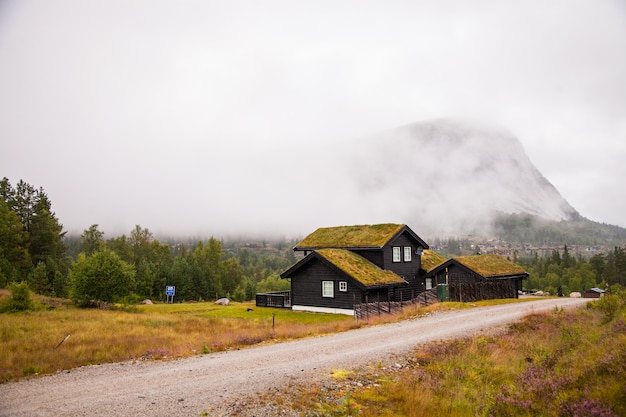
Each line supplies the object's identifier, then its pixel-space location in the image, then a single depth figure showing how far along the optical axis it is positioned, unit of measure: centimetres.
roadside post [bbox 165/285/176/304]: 5088
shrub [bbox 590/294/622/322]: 1986
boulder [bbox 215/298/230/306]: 4892
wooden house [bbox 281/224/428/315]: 3534
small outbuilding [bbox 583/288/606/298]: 4657
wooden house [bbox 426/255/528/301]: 4356
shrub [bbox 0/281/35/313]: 3494
